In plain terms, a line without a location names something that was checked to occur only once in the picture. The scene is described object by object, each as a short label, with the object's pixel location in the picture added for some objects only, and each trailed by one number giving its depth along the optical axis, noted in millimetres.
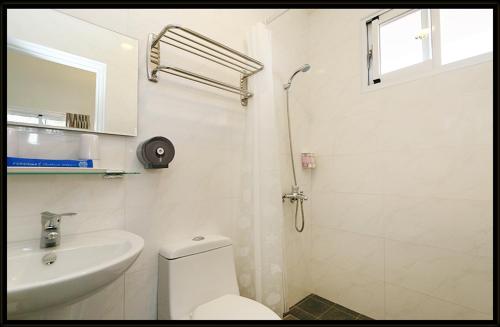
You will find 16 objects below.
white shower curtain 1392
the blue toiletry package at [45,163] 817
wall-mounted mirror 895
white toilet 1091
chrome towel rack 1169
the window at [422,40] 1311
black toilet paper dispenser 1099
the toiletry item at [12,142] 835
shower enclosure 1279
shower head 1582
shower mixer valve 1699
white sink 657
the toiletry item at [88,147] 964
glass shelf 786
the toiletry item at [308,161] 1843
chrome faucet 876
